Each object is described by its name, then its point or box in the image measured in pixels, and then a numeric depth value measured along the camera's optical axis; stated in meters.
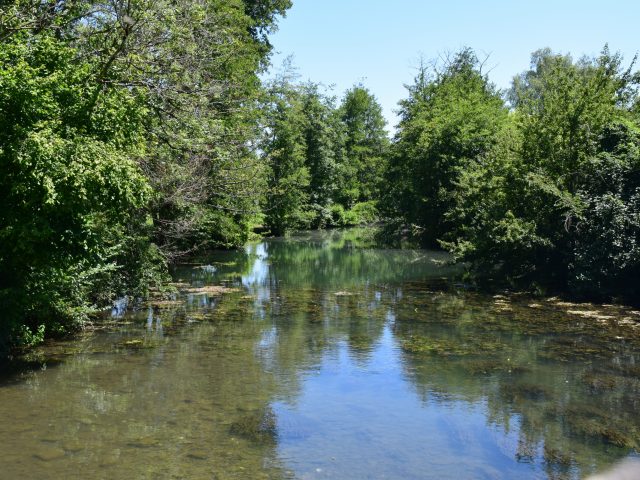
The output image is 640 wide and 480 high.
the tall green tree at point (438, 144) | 32.53
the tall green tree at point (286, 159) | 46.81
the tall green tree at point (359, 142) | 68.31
